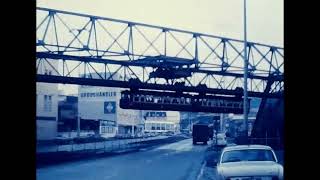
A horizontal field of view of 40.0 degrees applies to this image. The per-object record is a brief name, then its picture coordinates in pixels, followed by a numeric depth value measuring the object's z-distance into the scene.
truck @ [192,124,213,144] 60.35
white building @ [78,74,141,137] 71.00
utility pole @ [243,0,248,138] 25.02
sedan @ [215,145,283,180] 9.77
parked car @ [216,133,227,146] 49.58
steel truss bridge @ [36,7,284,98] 25.16
